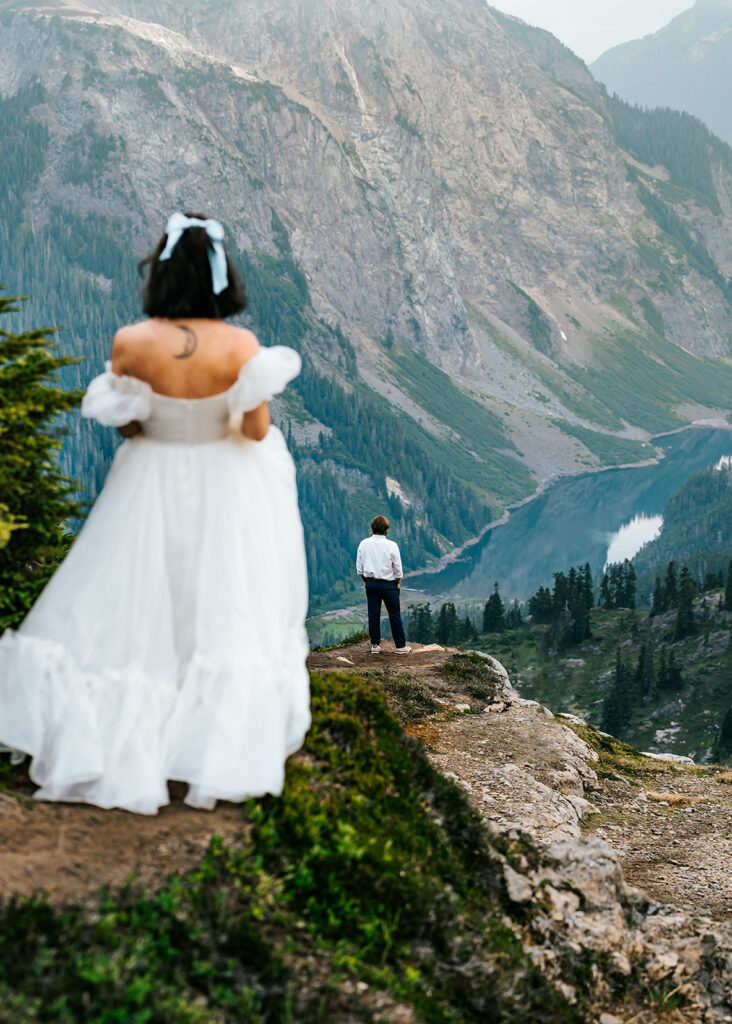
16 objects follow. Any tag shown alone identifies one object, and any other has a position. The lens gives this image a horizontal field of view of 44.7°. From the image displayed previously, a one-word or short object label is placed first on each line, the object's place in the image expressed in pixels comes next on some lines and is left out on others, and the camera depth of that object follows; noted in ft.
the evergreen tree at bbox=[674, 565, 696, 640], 424.05
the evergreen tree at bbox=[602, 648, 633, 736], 354.62
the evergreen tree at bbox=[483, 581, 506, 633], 488.44
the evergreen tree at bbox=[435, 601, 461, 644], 451.94
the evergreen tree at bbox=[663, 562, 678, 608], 456.00
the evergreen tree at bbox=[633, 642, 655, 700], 375.25
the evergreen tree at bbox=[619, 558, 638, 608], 510.99
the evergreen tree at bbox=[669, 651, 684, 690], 374.22
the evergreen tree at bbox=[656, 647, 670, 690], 375.25
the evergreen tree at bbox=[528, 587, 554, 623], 484.33
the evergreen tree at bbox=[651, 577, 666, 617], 453.25
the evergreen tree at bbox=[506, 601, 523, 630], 489.67
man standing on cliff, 63.16
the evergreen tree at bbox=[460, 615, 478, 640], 463.01
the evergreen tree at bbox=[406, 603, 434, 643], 456.04
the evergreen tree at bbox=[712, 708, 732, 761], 303.07
